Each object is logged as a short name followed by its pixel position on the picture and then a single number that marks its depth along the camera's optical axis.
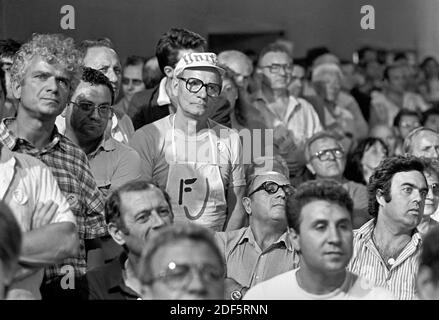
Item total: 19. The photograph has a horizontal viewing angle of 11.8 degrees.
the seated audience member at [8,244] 7.67
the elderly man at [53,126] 9.48
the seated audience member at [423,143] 13.62
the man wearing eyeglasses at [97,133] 10.56
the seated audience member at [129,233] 8.99
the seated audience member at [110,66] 11.87
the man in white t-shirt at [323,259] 8.70
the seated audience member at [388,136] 15.99
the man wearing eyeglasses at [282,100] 14.98
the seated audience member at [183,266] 7.64
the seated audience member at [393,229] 10.64
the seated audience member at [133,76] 14.73
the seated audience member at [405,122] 16.84
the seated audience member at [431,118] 16.85
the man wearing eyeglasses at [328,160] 13.54
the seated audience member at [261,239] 10.59
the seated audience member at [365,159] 14.34
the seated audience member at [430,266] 8.06
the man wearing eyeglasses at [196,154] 11.00
